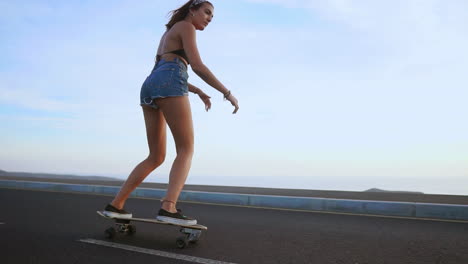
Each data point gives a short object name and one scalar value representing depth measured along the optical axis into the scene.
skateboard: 3.27
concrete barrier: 5.77
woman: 3.36
